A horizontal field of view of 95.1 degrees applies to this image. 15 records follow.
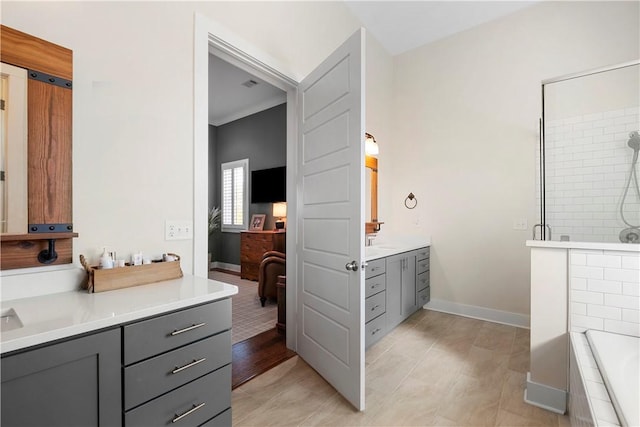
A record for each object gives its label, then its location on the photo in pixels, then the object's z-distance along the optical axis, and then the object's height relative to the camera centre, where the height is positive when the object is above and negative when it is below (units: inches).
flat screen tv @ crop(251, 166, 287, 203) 207.2 +20.7
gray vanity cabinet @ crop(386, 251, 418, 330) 110.7 -30.2
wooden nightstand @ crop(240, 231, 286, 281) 201.3 -25.2
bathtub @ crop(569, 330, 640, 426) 41.5 -27.8
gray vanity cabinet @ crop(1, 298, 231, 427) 31.4 -20.7
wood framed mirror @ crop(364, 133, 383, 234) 130.6 +11.0
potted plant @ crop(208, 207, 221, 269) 231.1 -5.1
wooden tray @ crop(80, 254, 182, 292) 48.7 -11.1
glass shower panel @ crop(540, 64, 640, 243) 79.8 +16.9
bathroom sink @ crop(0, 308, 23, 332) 38.9 -14.6
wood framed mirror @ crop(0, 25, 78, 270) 44.5 +8.9
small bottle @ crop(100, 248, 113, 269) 50.8 -8.4
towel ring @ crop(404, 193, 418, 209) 149.4 +6.8
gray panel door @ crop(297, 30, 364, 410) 69.9 -1.7
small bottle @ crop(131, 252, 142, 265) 55.3 -8.7
